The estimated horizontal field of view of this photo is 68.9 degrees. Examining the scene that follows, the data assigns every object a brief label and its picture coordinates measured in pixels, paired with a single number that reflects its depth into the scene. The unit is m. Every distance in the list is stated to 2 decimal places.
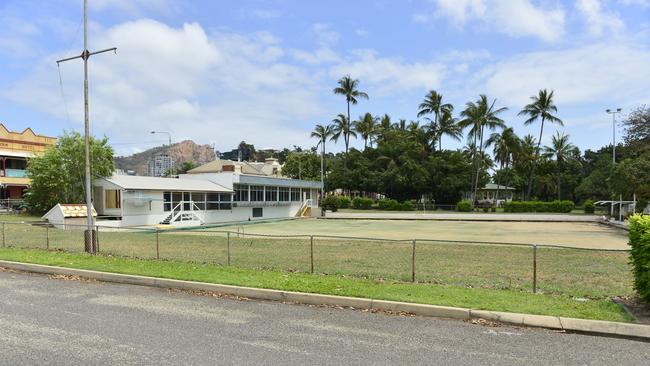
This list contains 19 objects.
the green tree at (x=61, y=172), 37.19
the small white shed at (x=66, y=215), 30.55
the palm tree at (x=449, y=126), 76.19
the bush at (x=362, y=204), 72.81
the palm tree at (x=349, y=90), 78.88
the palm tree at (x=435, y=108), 75.94
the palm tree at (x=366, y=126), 82.75
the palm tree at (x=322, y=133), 81.50
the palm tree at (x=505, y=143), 75.12
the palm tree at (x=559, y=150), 83.81
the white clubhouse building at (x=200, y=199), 36.84
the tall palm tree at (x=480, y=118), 70.44
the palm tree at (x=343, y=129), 80.38
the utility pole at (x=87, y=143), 14.64
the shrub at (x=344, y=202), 74.06
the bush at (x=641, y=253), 7.18
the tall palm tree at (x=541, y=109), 69.88
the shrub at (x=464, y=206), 66.56
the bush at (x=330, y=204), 67.36
